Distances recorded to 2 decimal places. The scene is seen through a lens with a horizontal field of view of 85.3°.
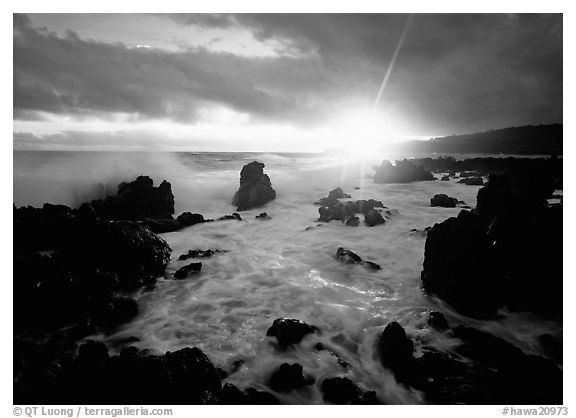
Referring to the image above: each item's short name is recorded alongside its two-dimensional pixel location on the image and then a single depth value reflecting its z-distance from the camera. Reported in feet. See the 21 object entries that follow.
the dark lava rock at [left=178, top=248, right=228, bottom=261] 31.09
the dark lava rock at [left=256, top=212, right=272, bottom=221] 49.88
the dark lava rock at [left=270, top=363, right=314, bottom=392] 14.90
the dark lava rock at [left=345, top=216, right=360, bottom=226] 42.63
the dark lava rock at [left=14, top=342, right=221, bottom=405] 12.59
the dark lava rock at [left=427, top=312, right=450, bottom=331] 19.11
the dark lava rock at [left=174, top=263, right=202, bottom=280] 26.61
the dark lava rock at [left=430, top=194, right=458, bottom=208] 56.70
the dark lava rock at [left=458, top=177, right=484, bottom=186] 88.75
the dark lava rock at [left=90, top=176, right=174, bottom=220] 48.55
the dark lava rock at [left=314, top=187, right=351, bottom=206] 61.78
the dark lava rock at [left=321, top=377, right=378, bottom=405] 14.01
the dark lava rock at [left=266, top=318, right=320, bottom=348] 17.89
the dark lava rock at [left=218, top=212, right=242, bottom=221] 48.96
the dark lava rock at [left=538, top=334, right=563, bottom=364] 17.12
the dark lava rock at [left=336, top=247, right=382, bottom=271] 28.32
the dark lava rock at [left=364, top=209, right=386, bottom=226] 43.33
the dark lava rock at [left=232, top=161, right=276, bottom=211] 62.03
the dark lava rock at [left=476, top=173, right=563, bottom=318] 20.52
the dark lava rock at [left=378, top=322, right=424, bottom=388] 15.16
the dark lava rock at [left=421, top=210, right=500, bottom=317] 20.89
